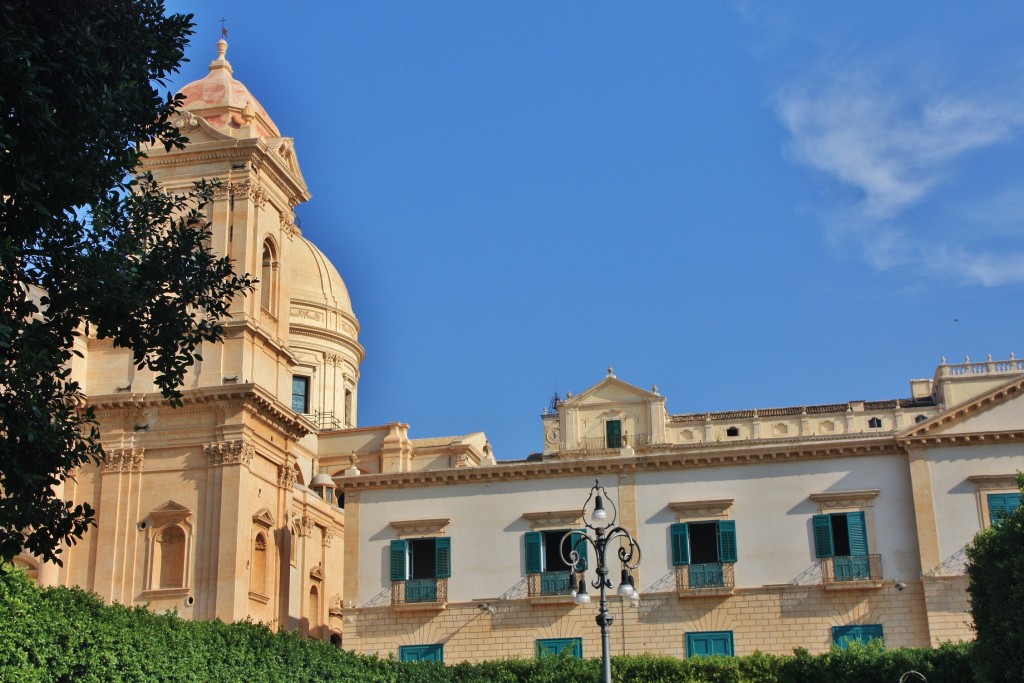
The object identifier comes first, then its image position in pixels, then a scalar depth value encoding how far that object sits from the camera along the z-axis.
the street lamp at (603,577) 21.19
